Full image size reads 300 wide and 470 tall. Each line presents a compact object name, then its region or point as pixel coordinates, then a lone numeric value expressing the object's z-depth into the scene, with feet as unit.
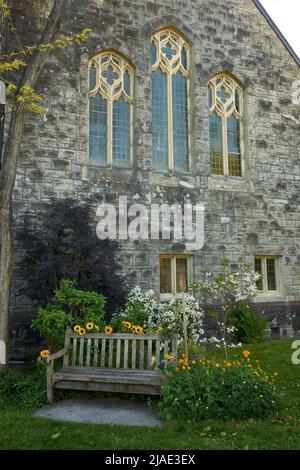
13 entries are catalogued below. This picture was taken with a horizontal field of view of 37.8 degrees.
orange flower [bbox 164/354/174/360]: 20.97
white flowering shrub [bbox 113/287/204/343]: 28.73
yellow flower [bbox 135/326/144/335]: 23.57
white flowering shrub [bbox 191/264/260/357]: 31.84
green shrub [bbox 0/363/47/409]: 21.30
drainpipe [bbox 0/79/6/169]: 31.83
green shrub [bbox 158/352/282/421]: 18.60
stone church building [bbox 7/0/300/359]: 34.71
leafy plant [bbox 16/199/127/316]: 27.89
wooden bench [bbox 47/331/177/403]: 20.66
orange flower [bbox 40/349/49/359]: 22.27
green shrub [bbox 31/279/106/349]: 24.32
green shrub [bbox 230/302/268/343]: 36.76
